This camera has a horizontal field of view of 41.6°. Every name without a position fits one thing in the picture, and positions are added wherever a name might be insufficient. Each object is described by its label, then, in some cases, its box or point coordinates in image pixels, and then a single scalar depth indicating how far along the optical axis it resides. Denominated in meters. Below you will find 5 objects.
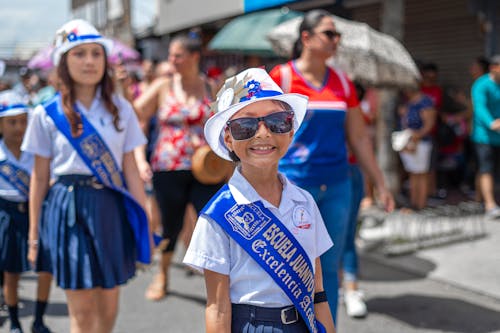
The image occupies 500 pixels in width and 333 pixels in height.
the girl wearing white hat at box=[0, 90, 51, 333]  4.28
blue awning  4.71
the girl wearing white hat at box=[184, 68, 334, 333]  2.22
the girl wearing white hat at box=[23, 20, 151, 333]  3.37
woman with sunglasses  3.76
